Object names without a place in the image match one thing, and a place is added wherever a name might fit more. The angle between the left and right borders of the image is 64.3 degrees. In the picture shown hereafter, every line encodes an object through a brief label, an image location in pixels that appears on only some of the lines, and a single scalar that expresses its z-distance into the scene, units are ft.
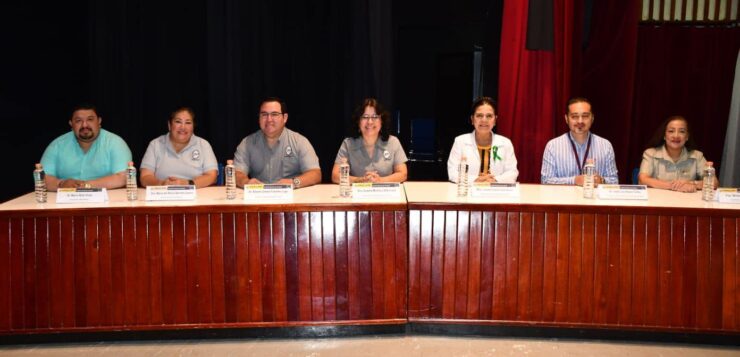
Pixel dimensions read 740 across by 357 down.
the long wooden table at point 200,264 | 7.94
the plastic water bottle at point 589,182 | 8.70
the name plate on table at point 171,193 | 8.35
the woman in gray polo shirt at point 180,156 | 10.36
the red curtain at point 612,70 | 12.78
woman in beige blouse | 10.27
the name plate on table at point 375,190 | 8.57
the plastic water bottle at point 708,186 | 8.55
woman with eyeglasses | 10.98
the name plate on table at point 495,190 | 8.61
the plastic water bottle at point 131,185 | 8.47
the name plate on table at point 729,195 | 8.30
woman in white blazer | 11.03
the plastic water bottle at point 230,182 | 8.63
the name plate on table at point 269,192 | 8.35
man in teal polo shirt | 10.10
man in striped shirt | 11.18
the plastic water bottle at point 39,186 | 8.36
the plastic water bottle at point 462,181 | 8.77
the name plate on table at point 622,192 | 8.41
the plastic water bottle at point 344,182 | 8.83
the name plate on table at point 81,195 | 8.16
